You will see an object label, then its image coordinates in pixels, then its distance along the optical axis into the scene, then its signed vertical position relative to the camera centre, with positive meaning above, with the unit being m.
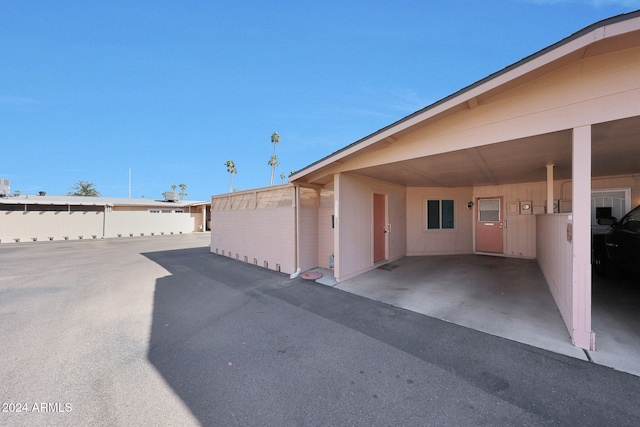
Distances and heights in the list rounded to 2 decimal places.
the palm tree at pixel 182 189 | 46.67 +5.22
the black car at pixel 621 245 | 3.88 -0.59
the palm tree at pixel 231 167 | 37.72 +7.66
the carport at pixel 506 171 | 2.64 +1.02
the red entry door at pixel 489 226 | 8.08 -0.40
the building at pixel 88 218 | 15.28 -0.24
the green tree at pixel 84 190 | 33.03 +3.56
